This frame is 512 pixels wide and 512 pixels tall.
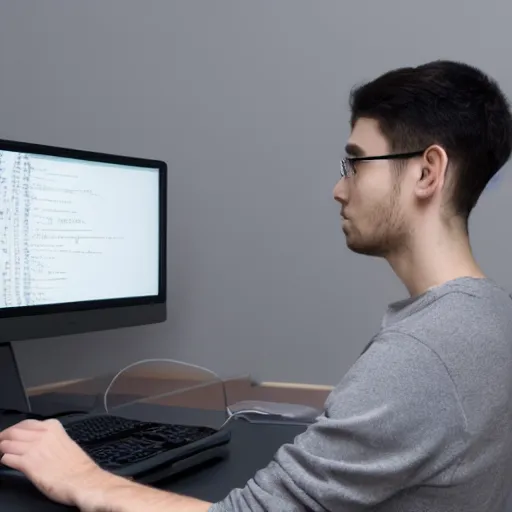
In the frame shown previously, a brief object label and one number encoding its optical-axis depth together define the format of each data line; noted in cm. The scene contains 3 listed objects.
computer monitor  132
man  77
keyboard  102
